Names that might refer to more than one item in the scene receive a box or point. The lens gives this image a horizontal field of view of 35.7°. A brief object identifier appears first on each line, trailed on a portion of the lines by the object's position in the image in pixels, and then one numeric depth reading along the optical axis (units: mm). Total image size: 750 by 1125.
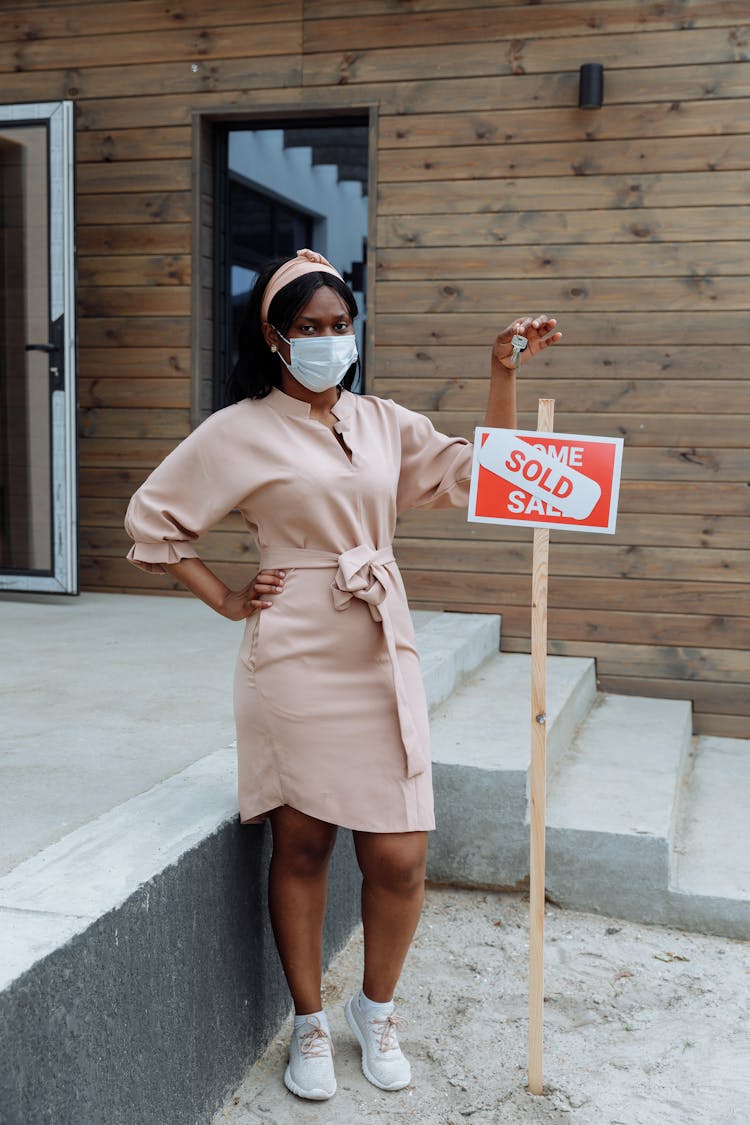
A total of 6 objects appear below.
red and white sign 2270
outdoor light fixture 4652
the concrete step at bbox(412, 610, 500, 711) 3896
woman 2201
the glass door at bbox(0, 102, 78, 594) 5062
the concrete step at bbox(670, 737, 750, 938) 3184
